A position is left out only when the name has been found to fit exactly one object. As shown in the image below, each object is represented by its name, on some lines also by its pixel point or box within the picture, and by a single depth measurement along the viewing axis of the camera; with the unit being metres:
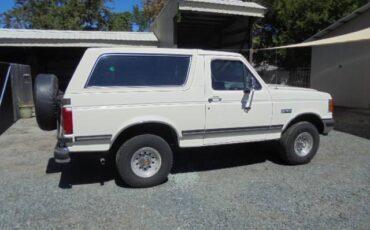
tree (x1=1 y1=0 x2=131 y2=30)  28.20
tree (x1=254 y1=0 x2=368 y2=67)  19.78
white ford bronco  4.68
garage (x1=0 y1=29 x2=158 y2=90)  13.57
